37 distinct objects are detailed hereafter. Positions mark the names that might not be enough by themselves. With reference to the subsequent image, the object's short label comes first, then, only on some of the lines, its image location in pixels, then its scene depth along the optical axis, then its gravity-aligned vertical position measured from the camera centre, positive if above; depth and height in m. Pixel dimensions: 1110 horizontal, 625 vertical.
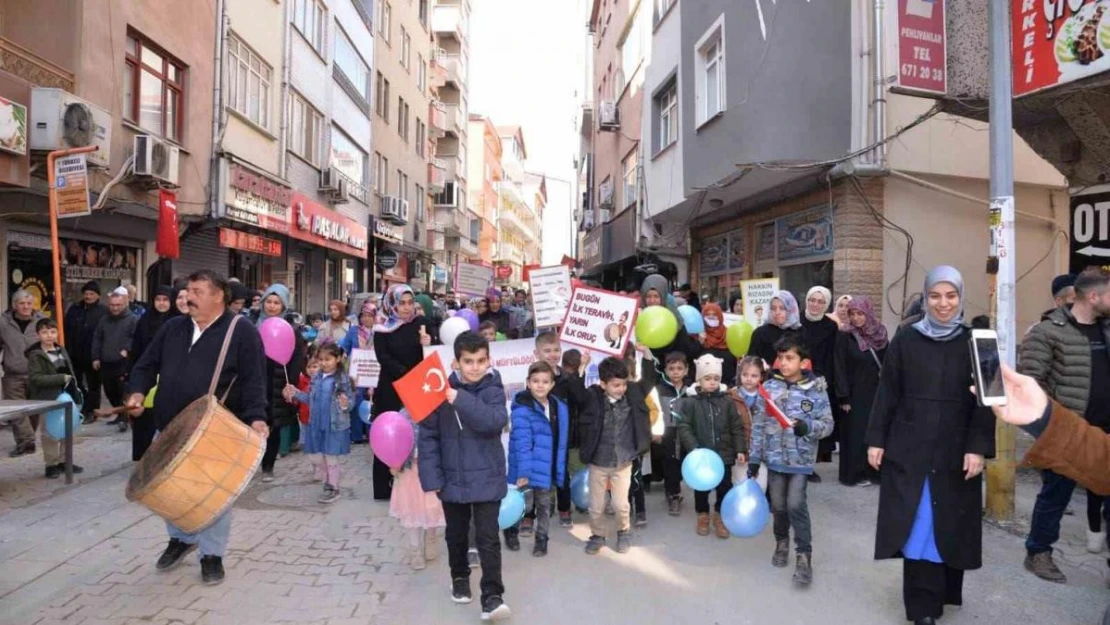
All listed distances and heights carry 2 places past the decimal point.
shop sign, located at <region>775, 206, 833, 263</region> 11.60 +1.44
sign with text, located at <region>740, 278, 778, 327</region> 8.86 +0.30
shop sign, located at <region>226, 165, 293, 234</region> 15.54 +2.68
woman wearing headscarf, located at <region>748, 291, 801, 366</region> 7.21 -0.02
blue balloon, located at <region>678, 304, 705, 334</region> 7.93 +0.03
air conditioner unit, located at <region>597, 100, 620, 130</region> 24.59 +6.74
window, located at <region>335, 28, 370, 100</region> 24.36 +8.84
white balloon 7.84 -0.08
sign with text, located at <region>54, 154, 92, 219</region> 8.98 +1.60
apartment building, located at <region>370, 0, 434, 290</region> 30.41 +8.23
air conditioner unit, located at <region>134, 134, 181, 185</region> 12.16 +2.69
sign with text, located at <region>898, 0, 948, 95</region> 8.43 +3.26
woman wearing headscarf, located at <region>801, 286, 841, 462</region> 7.55 -0.11
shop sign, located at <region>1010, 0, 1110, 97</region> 6.29 +2.50
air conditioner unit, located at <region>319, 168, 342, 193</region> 22.22 +4.14
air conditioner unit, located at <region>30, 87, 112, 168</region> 9.96 +2.70
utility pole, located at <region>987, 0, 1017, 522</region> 5.96 +0.71
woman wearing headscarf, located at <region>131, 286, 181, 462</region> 7.97 +0.00
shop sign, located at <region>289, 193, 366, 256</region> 19.34 +2.70
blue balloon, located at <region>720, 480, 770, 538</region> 5.17 -1.29
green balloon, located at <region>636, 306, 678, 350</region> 7.01 -0.05
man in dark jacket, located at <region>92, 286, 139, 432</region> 9.80 -0.28
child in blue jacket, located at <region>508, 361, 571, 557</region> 5.36 -0.88
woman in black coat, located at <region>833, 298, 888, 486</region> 7.41 -0.53
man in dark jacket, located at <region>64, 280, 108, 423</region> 10.40 -0.21
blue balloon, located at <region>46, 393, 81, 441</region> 7.15 -0.99
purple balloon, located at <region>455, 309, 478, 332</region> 9.84 +0.06
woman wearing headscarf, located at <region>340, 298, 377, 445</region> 7.94 -0.22
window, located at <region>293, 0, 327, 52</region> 20.29 +8.49
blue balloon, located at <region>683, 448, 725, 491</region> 5.54 -1.09
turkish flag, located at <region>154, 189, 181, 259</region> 12.70 +1.56
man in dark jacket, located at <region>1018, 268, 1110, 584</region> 4.85 -0.34
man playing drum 4.73 -0.34
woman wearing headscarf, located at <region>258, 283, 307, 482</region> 7.77 -0.63
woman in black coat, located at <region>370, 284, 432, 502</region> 6.74 -0.24
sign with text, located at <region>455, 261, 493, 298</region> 13.59 +0.76
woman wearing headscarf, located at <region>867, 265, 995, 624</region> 4.01 -0.73
